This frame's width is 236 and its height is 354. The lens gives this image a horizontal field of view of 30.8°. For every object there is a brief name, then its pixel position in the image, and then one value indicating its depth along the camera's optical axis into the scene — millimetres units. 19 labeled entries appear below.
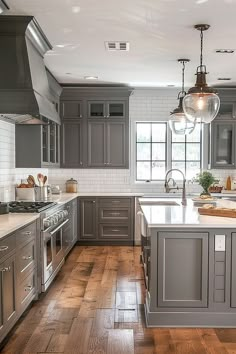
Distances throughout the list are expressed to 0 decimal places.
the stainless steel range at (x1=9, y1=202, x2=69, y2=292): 4398
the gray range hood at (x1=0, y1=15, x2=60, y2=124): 4012
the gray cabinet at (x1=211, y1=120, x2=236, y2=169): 7512
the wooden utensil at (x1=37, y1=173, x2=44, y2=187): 6164
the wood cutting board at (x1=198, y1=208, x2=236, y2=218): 3939
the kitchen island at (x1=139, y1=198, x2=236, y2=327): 3625
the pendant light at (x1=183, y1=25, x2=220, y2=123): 3895
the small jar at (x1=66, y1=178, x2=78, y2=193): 7648
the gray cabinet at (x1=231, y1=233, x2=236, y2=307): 3609
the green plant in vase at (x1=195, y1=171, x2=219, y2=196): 5199
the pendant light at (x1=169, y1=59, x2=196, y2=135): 5266
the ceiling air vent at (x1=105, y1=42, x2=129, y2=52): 4746
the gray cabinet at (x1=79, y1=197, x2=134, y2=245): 7309
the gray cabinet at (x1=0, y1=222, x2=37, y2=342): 3098
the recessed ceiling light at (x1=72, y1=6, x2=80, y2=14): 3678
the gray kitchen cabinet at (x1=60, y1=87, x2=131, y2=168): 7477
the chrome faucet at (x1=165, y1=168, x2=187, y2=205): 7523
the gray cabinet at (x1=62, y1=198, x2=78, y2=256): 5943
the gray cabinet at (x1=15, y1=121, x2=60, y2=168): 5734
